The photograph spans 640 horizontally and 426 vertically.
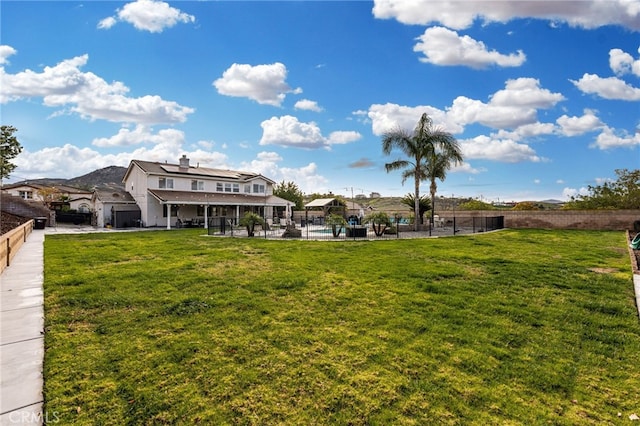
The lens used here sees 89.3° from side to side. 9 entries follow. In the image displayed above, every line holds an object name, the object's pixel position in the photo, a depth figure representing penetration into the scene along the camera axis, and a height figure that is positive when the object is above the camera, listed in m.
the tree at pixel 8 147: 38.31 +8.84
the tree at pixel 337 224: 18.00 -0.56
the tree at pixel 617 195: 25.05 +1.17
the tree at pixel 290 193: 56.09 +3.89
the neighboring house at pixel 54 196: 37.16 +3.04
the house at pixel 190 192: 29.23 +2.43
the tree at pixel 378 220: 18.75 -0.41
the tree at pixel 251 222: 18.45 -0.37
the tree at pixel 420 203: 25.53 +0.78
